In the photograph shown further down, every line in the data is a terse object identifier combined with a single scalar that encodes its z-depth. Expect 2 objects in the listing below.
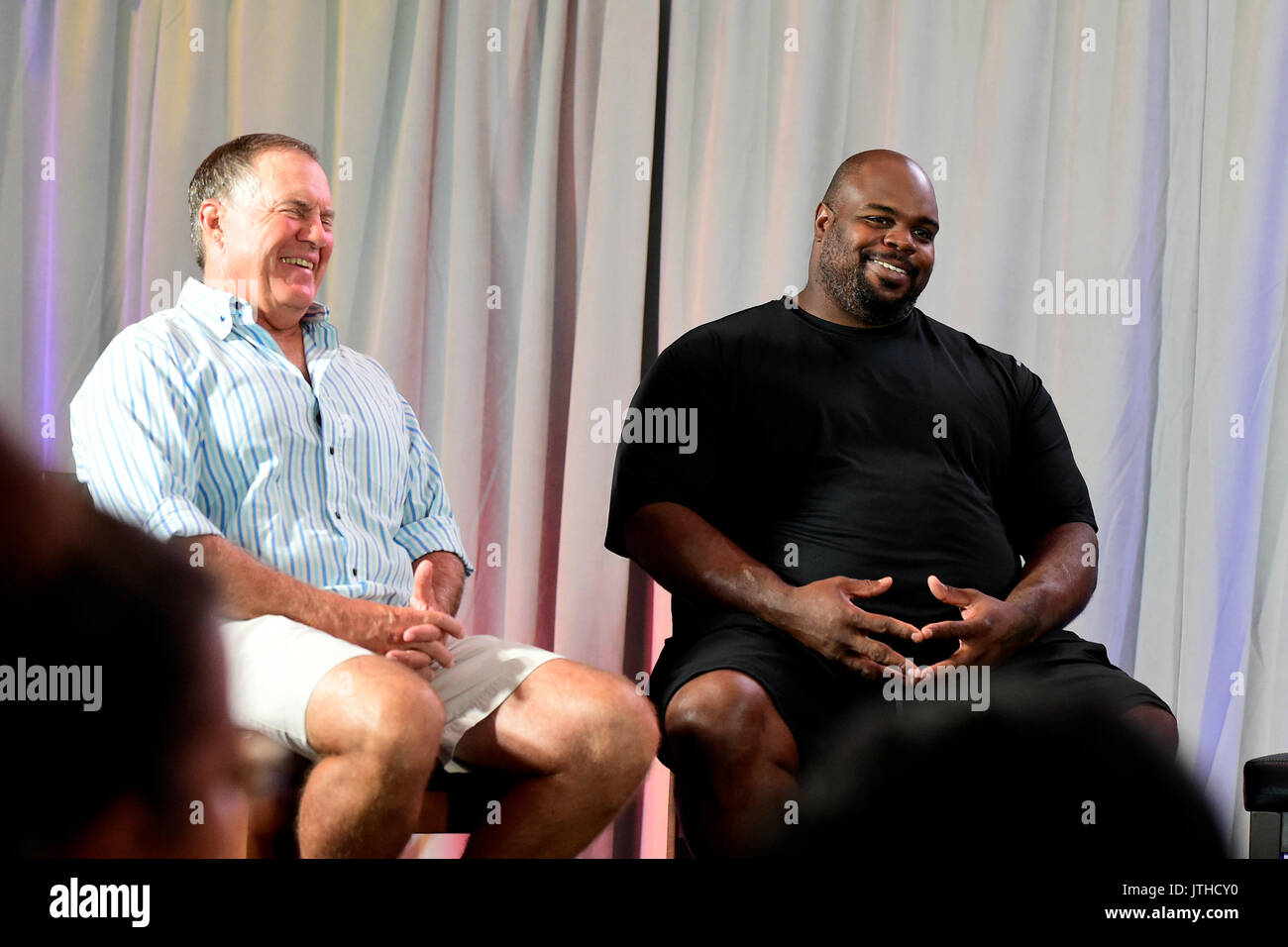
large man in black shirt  6.36
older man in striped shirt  6.09
